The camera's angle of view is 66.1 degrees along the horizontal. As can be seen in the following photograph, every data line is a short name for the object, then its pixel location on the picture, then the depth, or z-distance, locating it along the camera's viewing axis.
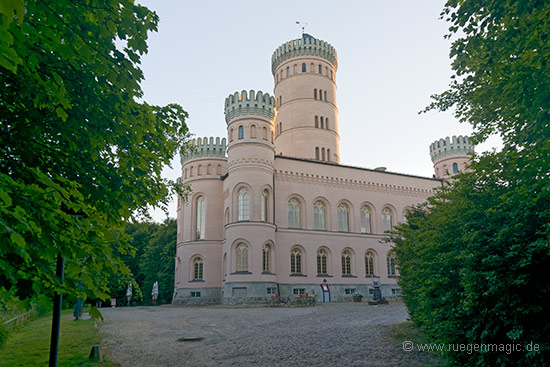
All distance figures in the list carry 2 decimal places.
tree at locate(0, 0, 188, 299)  4.38
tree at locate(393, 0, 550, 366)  6.28
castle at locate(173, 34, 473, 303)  32.97
